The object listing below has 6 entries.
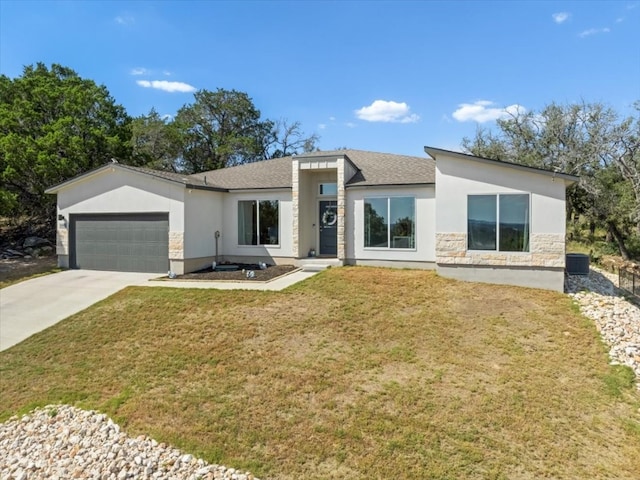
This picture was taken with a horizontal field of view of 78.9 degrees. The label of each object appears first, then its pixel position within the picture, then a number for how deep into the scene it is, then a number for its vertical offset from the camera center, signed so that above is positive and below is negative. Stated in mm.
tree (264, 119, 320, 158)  40469 +9752
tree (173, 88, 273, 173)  35594 +9940
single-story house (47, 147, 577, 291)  11656 +603
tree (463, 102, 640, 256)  22047 +5266
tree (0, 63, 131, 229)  19156 +5426
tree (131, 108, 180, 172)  32656 +8100
